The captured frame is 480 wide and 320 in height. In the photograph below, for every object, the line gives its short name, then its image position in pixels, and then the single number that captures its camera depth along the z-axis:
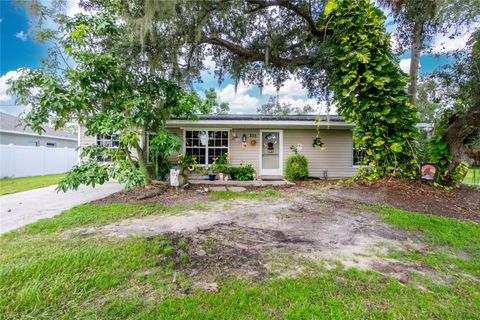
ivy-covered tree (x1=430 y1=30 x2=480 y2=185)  5.84
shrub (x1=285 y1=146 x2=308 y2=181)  8.91
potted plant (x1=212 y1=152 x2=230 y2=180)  8.89
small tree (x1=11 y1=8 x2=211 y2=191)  4.88
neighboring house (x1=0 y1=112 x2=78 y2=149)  13.01
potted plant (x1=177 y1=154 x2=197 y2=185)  7.69
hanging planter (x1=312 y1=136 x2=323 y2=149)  9.20
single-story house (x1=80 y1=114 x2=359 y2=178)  9.30
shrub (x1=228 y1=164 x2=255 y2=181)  8.95
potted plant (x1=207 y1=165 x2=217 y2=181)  8.70
